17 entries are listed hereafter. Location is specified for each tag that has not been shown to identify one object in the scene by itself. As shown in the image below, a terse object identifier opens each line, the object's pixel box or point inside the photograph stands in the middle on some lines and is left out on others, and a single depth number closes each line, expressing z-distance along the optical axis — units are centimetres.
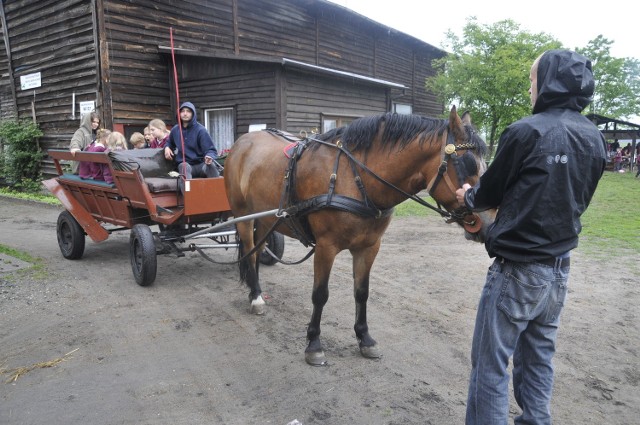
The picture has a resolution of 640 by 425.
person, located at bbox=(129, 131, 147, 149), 740
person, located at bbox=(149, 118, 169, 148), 694
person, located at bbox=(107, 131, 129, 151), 689
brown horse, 271
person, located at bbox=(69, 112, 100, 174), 778
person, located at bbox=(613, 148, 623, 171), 2469
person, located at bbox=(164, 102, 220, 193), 570
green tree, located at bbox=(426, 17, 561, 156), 1552
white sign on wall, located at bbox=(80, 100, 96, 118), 1169
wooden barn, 1143
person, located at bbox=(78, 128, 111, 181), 634
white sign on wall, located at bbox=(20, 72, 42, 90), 1356
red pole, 539
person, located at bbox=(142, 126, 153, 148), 730
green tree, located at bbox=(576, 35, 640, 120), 2697
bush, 1381
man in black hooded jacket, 185
